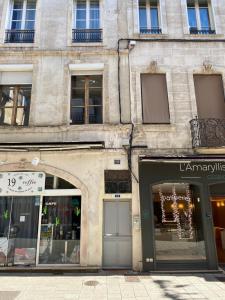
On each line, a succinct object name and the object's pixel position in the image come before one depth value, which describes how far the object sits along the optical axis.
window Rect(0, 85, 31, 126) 9.76
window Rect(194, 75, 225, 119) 9.64
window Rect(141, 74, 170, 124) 9.59
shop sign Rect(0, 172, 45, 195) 8.90
